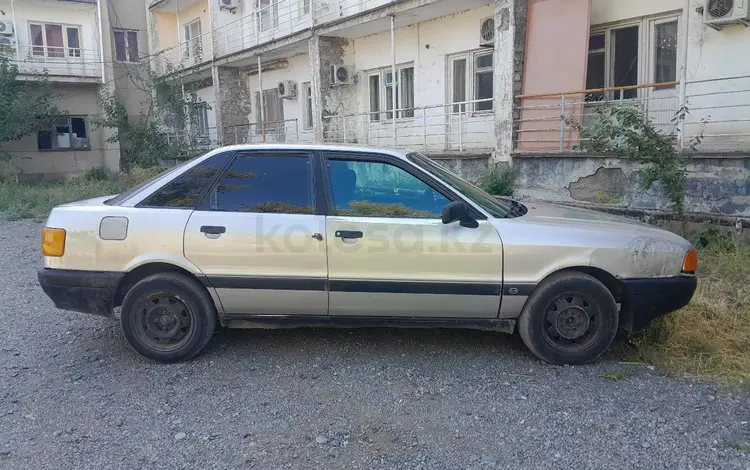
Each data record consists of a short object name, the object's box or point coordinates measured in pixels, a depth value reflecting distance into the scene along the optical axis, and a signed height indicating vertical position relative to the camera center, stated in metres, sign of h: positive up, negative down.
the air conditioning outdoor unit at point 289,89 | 16.67 +1.84
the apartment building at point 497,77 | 8.14 +1.42
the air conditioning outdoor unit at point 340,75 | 14.34 +1.92
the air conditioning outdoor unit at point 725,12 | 7.52 +1.75
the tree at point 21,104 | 19.14 +1.86
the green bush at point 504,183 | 9.75 -0.58
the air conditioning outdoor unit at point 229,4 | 18.19 +4.74
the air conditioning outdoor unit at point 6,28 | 21.44 +4.87
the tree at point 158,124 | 19.98 +1.17
